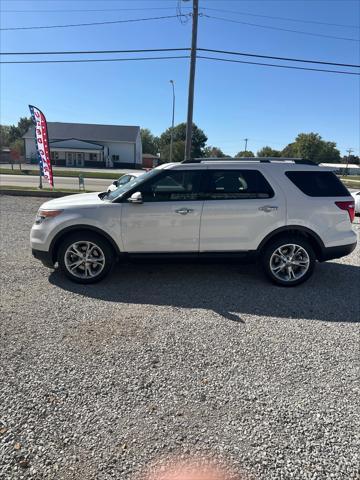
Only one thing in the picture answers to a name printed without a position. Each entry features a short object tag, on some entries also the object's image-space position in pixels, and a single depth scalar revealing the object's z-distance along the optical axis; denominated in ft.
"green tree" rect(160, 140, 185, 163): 198.70
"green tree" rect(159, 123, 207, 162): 238.50
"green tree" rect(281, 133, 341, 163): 300.40
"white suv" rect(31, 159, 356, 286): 15.11
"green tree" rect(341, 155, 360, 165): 443.90
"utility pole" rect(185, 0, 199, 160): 45.14
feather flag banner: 47.80
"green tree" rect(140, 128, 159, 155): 308.40
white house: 183.21
